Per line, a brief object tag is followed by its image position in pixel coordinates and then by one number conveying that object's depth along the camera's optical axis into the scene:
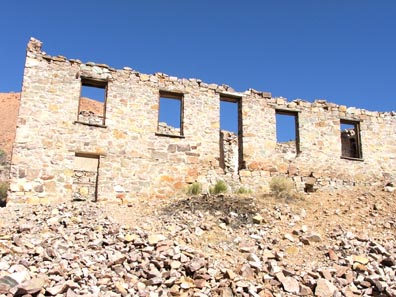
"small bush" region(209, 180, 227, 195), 11.96
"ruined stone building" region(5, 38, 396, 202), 10.90
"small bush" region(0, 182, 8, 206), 15.65
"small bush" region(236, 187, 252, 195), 12.25
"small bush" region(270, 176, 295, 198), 11.89
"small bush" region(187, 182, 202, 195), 11.80
